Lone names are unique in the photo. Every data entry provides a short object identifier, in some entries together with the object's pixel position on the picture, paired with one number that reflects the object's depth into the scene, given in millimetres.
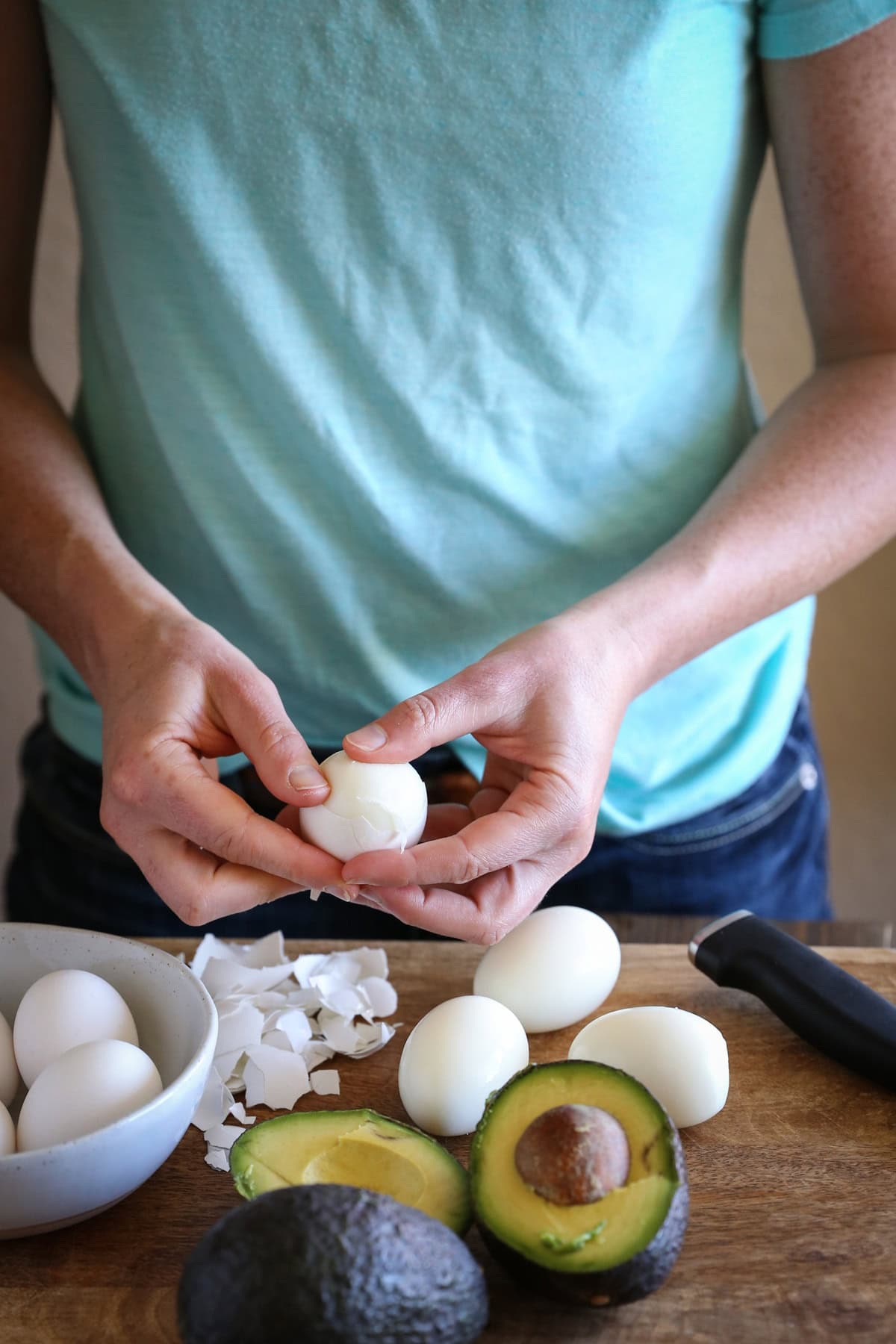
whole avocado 560
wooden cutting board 678
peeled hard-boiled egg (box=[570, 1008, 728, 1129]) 823
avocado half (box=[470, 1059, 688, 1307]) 628
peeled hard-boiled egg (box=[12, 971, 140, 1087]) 780
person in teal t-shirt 889
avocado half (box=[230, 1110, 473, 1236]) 688
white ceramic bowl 667
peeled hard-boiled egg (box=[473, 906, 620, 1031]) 929
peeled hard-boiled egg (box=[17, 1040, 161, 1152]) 705
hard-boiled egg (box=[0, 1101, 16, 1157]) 714
